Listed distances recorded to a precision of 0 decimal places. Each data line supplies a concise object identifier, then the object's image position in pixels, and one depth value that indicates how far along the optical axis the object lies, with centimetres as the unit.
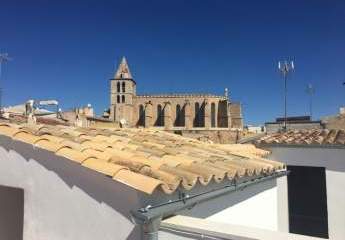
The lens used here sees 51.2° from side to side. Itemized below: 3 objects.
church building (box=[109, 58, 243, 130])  7856
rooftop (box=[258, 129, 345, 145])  877
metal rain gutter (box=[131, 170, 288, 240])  282
